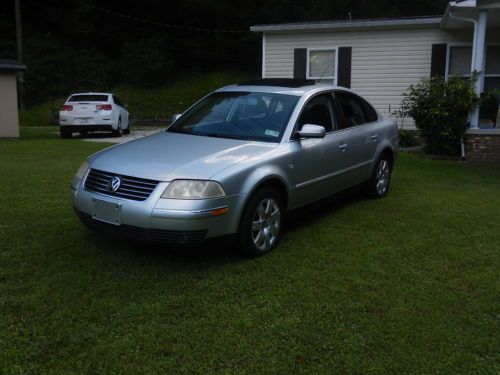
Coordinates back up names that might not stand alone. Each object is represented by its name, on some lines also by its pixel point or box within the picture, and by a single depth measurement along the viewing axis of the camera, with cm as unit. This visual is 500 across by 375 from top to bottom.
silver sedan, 412
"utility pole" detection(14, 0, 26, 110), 2886
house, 1333
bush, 1062
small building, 1483
